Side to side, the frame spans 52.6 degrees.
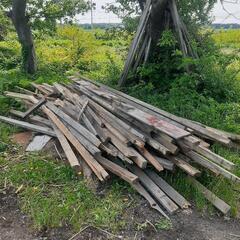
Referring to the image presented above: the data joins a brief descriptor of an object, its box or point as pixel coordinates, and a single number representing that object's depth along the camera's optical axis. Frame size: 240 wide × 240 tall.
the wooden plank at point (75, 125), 2.97
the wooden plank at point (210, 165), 2.57
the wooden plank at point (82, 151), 2.74
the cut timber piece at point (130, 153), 2.67
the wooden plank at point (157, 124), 2.70
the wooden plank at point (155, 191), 2.56
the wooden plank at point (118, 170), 2.67
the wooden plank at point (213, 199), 2.58
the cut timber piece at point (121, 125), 2.80
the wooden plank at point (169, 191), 2.61
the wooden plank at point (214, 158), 2.60
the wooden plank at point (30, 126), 3.58
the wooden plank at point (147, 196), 2.56
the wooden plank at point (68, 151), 2.90
